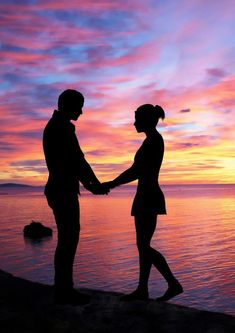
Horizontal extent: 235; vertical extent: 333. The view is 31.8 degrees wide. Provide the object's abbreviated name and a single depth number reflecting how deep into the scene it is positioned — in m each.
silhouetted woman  6.41
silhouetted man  6.01
